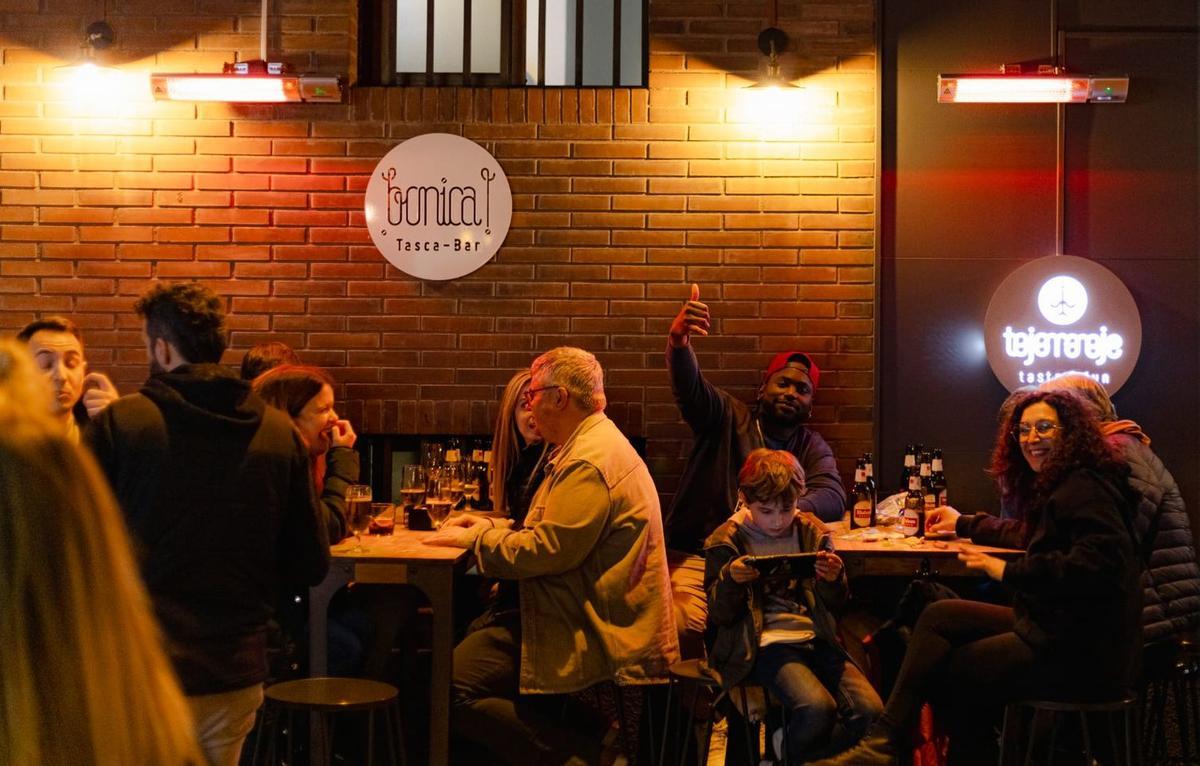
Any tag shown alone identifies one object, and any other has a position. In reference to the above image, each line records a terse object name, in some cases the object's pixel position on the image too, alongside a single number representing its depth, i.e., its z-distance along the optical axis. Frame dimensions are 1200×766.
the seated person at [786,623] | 4.76
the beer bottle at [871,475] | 6.17
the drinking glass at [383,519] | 5.50
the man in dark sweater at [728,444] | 6.25
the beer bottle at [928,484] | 6.13
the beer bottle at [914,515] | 5.75
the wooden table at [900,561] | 5.28
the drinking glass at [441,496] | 5.68
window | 6.93
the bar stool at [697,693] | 4.82
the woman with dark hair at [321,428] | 4.98
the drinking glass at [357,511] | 5.38
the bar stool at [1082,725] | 4.61
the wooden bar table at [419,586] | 4.94
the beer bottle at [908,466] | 6.40
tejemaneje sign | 6.77
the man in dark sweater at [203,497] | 3.40
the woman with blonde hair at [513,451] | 5.90
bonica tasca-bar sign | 6.80
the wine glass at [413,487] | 5.79
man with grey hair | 4.83
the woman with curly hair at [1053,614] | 4.60
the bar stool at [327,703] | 4.38
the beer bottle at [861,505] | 6.05
